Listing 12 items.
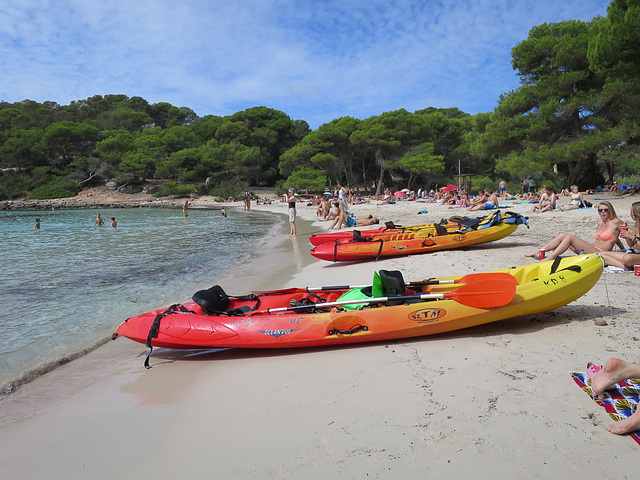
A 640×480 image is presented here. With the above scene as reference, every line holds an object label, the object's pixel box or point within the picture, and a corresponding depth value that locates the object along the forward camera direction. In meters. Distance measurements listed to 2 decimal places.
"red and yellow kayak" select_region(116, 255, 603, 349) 3.62
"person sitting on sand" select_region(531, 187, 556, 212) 13.62
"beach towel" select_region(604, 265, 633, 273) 5.18
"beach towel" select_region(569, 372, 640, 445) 2.26
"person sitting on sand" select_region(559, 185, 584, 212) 13.16
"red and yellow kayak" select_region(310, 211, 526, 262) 7.68
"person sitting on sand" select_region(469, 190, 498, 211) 14.89
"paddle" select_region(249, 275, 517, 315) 3.62
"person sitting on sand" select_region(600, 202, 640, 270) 5.11
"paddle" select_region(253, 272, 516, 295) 3.74
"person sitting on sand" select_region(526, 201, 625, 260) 5.45
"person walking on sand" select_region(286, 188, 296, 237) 12.67
